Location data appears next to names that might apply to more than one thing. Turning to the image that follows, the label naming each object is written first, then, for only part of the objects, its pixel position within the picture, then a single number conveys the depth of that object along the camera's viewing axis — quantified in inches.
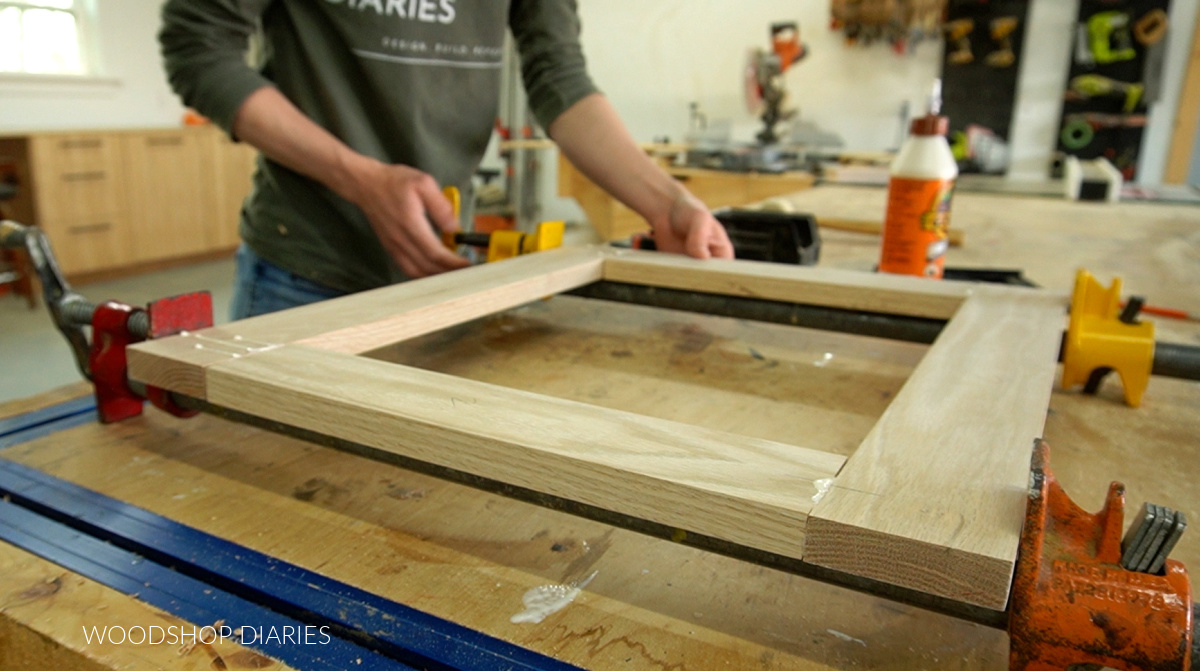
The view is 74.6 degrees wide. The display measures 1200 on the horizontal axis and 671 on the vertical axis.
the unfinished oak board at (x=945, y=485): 16.8
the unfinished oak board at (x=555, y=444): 18.6
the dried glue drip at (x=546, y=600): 21.0
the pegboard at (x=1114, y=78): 179.2
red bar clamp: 29.9
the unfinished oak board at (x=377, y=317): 28.0
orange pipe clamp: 16.2
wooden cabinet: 199.8
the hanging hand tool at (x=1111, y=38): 181.0
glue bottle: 48.6
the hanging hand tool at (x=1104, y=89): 182.5
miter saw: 163.6
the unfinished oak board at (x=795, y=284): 41.3
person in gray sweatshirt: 47.7
